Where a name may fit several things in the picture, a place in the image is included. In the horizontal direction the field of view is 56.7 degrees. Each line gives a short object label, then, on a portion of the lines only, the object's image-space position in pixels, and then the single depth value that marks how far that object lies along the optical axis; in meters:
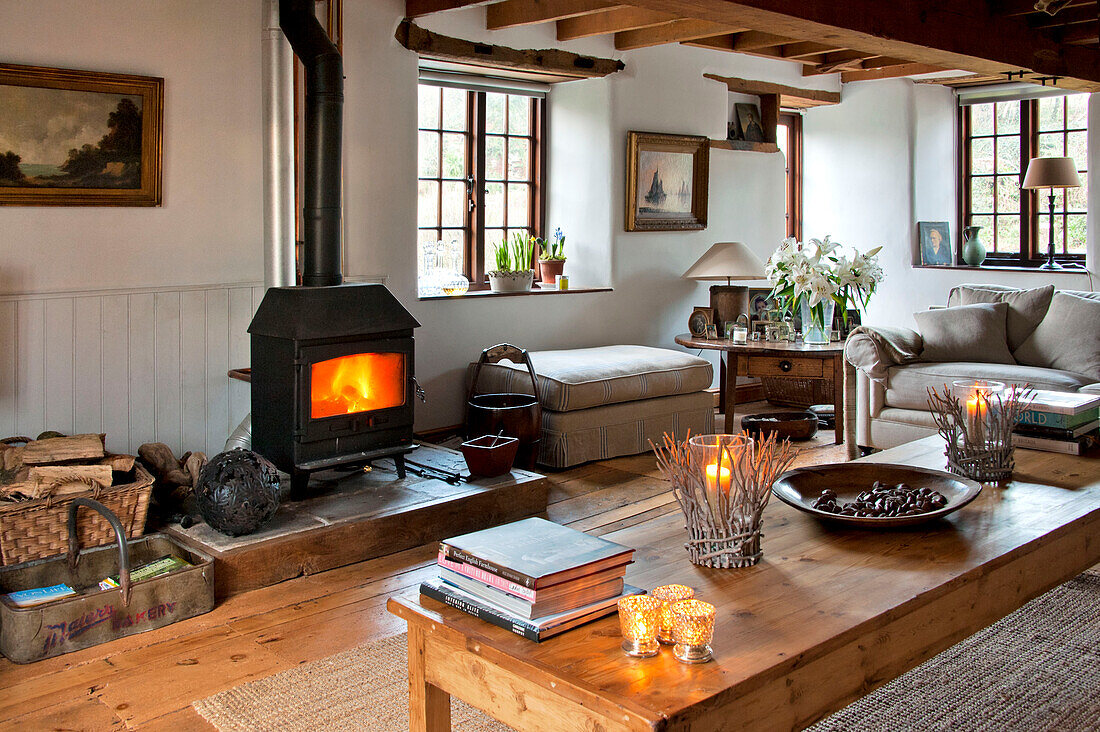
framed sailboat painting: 6.26
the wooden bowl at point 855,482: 2.46
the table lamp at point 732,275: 6.11
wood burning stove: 3.74
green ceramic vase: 7.41
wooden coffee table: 1.57
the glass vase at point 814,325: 5.80
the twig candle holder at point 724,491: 2.02
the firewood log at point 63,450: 3.53
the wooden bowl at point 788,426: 5.73
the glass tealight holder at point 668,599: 1.65
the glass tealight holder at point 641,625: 1.63
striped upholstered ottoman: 4.99
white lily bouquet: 5.68
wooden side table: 5.55
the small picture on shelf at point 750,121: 7.11
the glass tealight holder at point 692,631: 1.61
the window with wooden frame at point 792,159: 7.89
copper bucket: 4.73
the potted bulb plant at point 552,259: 6.20
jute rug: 2.54
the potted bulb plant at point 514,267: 5.75
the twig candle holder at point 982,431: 2.83
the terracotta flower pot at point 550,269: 6.19
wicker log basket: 3.21
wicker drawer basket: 6.70
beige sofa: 4.86
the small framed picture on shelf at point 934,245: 7.60
